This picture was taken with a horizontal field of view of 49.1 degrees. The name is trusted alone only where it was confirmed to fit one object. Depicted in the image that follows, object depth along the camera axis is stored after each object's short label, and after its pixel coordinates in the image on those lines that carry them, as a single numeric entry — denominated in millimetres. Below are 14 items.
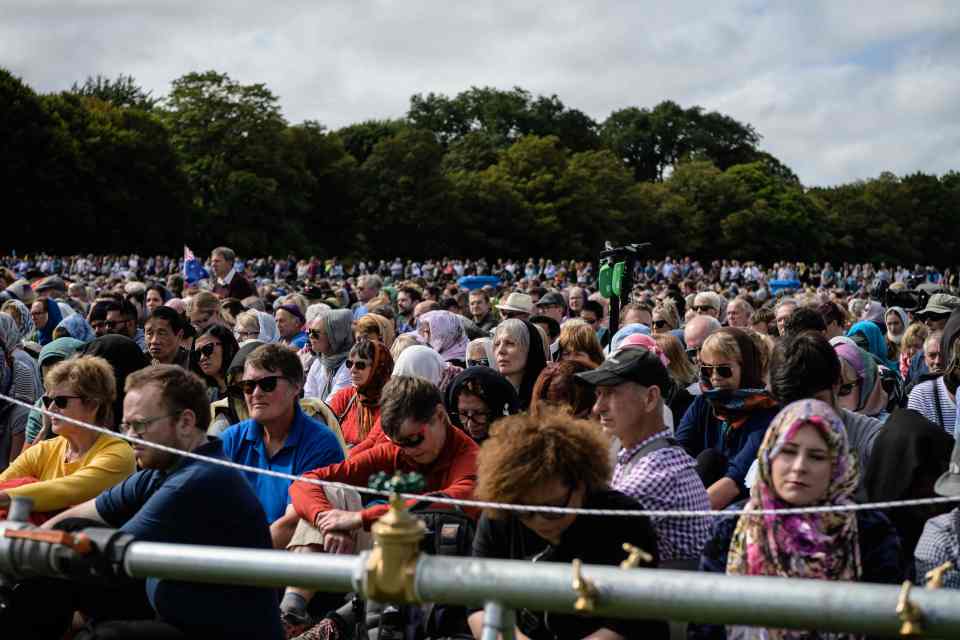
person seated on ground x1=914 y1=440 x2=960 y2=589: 3584
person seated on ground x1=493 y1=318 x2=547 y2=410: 7766
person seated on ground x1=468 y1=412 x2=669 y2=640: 3416
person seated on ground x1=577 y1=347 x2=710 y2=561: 3979
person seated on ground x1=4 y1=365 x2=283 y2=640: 3715
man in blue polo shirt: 5625
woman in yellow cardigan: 4648
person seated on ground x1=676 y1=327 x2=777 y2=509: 5316
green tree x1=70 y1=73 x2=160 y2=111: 92750
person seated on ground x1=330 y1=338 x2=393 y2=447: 6953
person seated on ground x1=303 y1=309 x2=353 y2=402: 9055
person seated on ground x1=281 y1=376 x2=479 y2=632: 4984
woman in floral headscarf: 3303
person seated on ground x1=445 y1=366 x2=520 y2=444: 6191
